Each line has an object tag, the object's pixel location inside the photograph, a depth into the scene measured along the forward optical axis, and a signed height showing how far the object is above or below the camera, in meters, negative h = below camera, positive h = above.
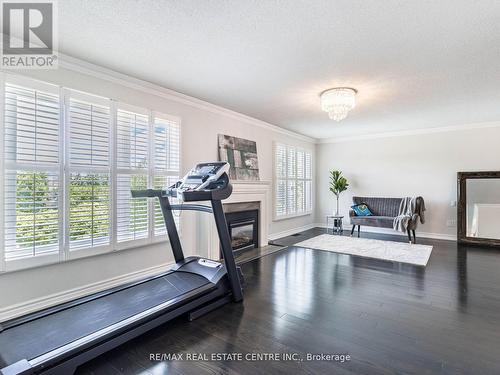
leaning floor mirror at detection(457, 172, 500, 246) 5.08 -0.38
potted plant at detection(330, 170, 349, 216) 6.75 +0.12
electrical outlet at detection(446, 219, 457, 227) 5.64 -0.73
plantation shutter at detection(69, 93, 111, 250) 2.78 +0.12
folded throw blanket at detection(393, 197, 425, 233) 5.24 -0.50
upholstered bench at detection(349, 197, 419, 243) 5.39 -0.59
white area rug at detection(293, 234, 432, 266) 4.26 -1.10
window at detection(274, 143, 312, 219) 5.94 +0.16
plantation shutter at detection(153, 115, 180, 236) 3.52 +0.41
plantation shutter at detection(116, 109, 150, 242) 3.15 +0.18
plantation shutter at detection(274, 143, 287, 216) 5.89 +0.22
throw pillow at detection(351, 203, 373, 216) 6.09 -0.51
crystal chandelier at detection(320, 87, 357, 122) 3.47 +1.17
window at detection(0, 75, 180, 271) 2.40 +0.15
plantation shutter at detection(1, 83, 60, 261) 2.37 +0.13
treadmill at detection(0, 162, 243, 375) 1.65 -1.01
